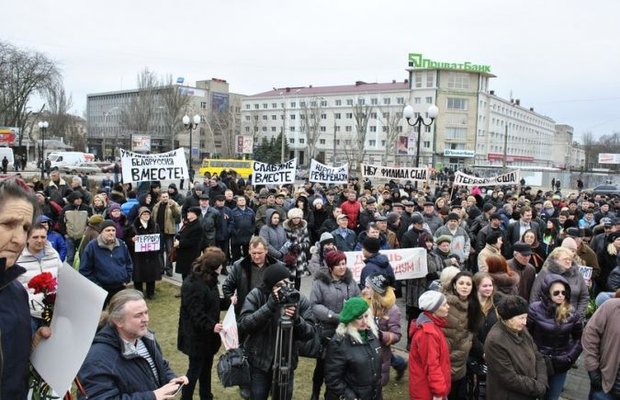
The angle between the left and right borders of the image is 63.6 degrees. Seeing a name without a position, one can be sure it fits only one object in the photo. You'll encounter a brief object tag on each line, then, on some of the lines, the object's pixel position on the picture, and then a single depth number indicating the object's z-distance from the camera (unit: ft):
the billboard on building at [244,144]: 233.41
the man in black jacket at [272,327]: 13.75
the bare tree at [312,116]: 236.30
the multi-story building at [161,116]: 235.40
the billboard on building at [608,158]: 294.87
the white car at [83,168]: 153.79
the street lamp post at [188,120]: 89.38
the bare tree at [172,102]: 219.82
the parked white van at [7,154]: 139.23
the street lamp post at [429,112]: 56.65
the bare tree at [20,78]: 165.58
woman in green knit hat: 14.80
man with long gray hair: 9.81
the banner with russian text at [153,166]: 41.42
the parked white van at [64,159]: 168.66
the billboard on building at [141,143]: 174.81
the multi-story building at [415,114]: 276.21
